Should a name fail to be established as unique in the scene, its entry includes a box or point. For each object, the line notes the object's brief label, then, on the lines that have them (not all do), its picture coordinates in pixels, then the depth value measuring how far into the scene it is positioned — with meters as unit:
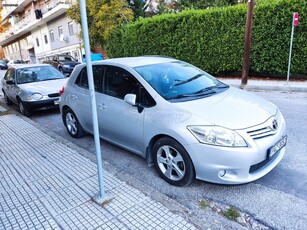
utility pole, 8.71
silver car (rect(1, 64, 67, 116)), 6.86
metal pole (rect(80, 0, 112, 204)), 2.32
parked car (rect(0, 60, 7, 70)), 34.22
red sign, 8.09
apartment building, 23.05
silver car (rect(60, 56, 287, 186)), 2.67
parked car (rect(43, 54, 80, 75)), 16.52
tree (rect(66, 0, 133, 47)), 15.68
